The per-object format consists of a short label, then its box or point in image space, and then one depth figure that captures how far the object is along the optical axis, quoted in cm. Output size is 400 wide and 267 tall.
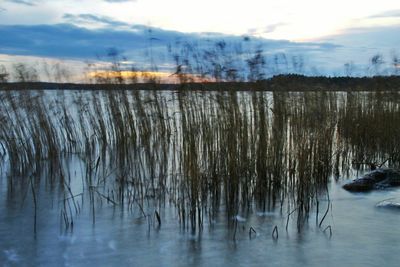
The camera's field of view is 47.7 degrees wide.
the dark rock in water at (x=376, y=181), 798
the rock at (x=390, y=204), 681
